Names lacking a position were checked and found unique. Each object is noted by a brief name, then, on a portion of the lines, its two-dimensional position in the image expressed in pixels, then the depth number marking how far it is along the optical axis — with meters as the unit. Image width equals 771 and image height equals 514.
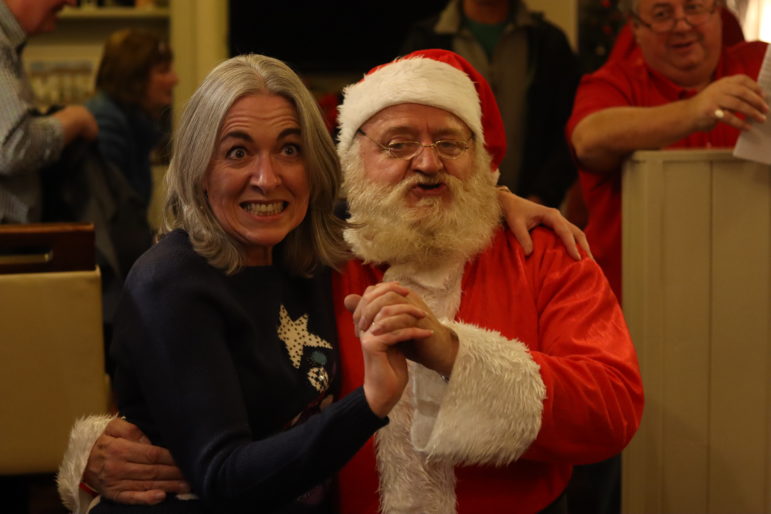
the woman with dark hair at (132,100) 3.83
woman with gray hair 1.54
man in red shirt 2.64
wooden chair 2.09
